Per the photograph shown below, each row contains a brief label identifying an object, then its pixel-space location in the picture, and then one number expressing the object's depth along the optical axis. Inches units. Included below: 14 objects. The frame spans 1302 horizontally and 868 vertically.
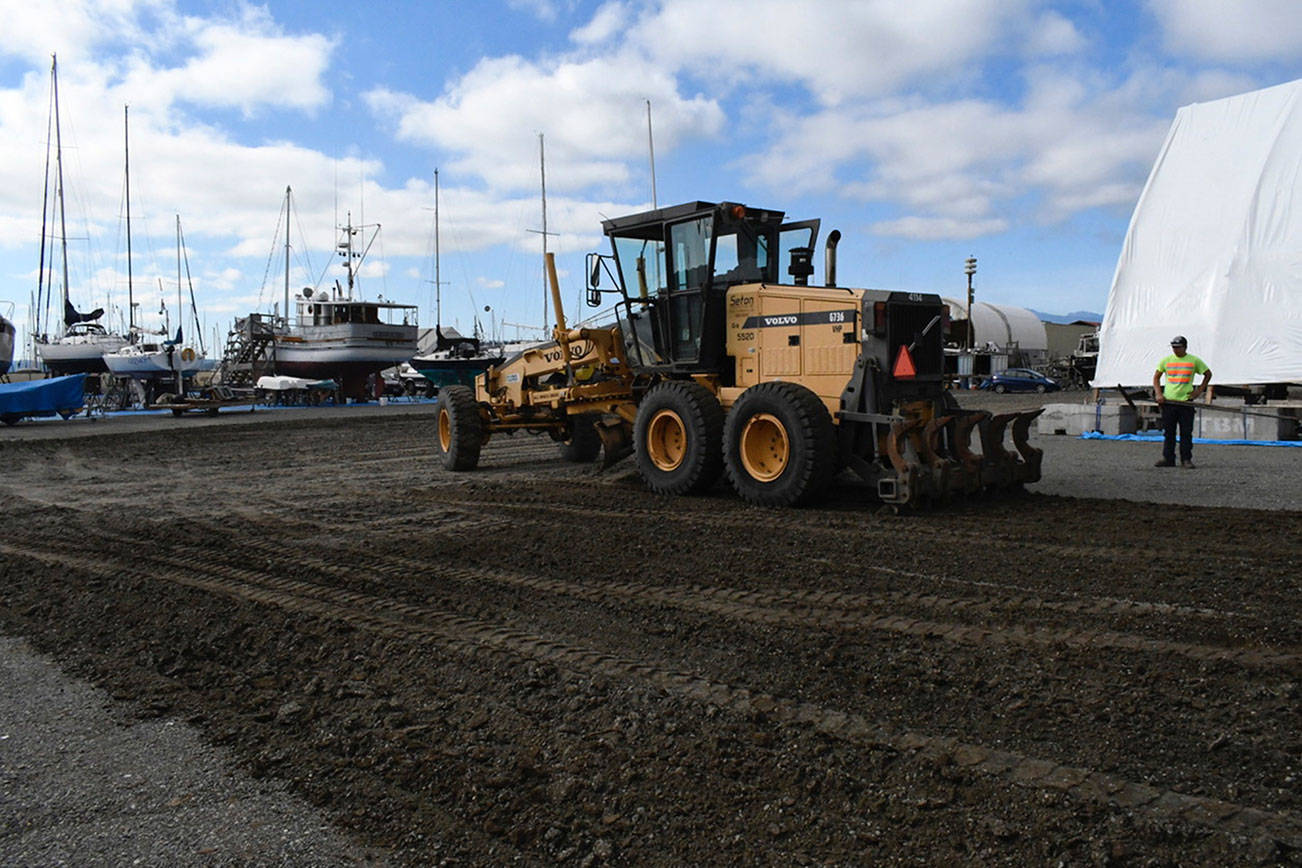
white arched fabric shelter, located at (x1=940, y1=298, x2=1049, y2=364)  2472.9
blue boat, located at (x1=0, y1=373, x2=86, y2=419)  956.0
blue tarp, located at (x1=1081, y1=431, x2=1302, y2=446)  543.2
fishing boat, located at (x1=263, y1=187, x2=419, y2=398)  1583.4
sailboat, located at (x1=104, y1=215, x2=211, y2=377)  1485.0
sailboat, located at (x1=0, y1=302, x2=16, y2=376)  1309.1
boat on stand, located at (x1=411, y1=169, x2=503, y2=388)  1537.9
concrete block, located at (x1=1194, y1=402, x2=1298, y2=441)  560.4
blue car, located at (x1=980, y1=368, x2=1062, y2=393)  1721.2
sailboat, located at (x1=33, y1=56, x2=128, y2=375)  1601.9
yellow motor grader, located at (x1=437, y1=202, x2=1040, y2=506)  331.0
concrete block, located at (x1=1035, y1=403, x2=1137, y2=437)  634.8
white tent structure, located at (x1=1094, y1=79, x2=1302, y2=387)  692.1
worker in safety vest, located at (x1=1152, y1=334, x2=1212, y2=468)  445.7
